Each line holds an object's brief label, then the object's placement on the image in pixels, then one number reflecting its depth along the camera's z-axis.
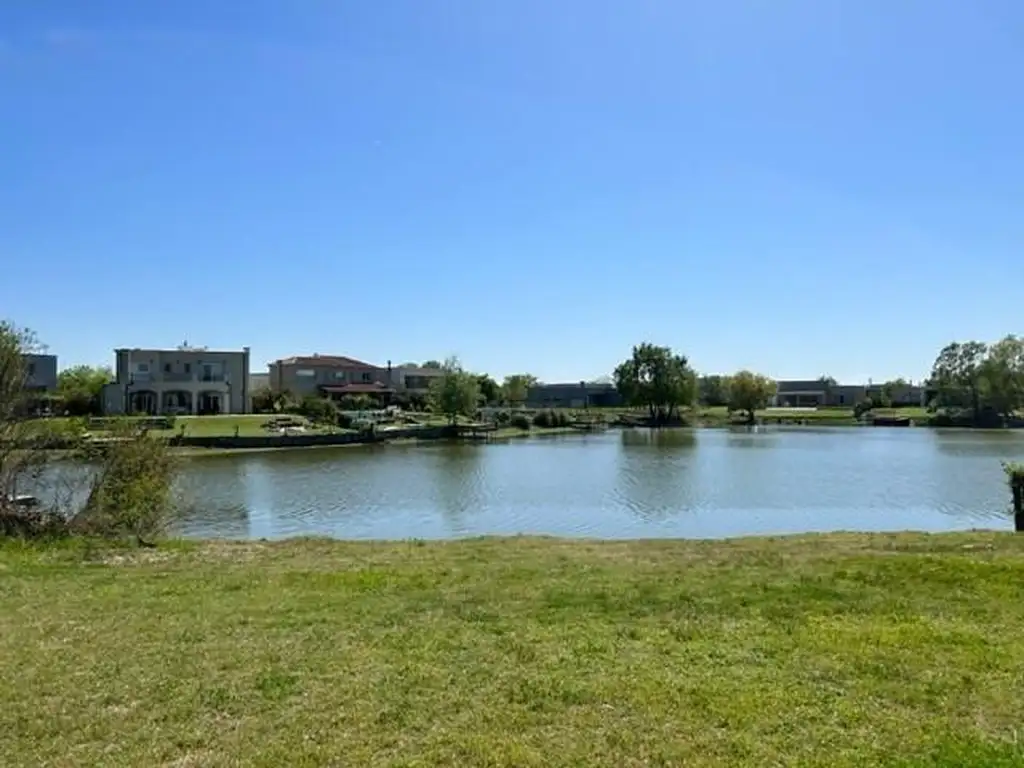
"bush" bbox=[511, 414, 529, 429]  84.31
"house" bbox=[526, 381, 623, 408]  136.12
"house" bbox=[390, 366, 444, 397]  97.12
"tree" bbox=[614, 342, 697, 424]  99.56
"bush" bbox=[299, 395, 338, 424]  68.56
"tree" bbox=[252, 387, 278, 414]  76.44
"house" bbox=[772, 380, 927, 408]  145.25
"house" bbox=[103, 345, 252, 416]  69.88
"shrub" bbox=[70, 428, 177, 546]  13.97
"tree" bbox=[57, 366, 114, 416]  55.79
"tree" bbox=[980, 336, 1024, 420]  91.75
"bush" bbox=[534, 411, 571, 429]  88.19
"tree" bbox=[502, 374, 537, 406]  113.88
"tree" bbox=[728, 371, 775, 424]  104.06
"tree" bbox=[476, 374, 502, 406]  103.25
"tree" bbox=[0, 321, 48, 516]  13.64
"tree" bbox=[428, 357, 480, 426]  74.62
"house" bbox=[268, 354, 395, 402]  85.50
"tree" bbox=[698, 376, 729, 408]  128.00
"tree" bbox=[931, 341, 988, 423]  95.12
